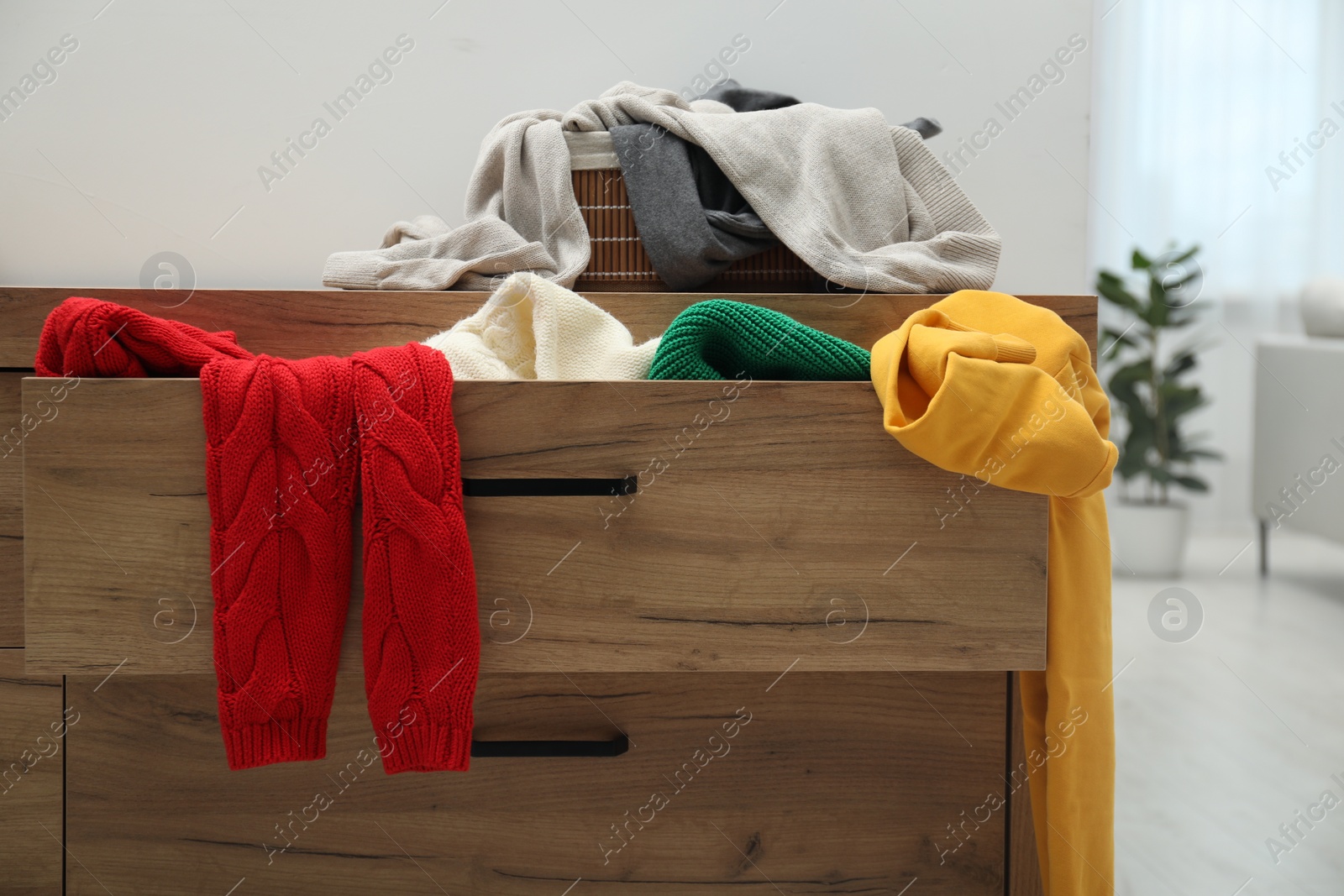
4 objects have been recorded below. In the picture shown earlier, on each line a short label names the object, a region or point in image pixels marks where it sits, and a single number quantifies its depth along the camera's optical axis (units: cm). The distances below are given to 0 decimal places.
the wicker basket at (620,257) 97
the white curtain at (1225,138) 250
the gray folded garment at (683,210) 92
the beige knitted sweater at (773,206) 89
